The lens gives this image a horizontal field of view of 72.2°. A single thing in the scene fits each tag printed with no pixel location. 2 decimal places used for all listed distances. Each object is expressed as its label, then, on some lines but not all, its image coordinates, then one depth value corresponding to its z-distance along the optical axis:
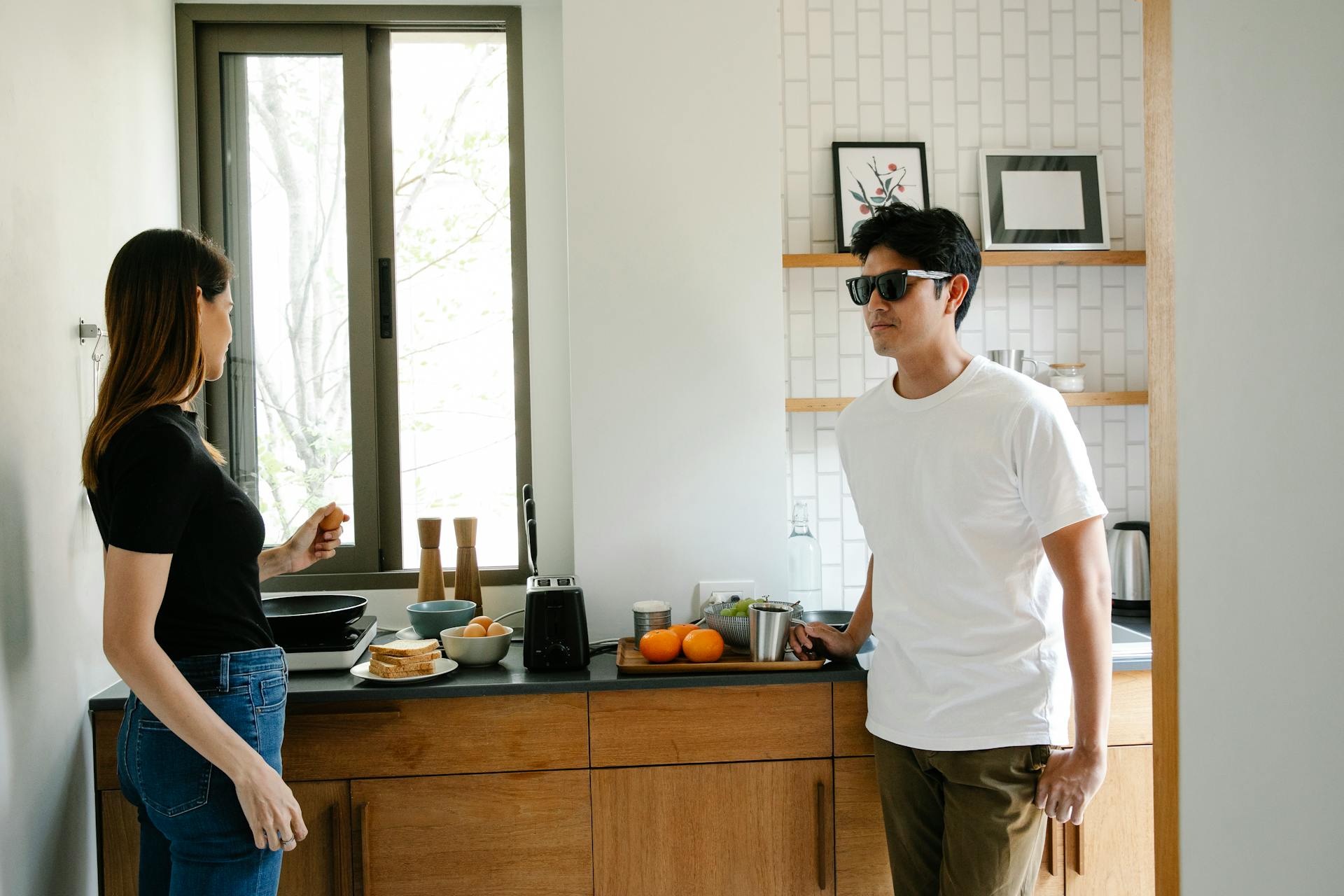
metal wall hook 2.13
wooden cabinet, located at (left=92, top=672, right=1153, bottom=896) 2.13
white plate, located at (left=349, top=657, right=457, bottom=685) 2.17
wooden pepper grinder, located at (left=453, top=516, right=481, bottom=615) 2.72
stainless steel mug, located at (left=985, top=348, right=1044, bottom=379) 2.76
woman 1.47
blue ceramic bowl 2.46
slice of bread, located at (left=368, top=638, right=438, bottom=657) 2.19
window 2.87
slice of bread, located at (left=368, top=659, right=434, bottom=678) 2.17
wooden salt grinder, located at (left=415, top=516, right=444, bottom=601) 2.69
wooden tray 2.19
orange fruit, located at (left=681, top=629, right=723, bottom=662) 2.21
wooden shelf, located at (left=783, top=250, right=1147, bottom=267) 2.71
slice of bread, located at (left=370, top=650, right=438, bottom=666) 2.18
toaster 2.25
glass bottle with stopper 2.82
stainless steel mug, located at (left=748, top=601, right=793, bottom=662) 2.23
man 1.70
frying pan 2.25
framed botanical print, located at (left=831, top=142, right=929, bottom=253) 2.83
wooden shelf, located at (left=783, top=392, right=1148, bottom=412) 2.72
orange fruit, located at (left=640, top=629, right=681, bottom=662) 2.22
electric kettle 2.85
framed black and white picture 2.88
